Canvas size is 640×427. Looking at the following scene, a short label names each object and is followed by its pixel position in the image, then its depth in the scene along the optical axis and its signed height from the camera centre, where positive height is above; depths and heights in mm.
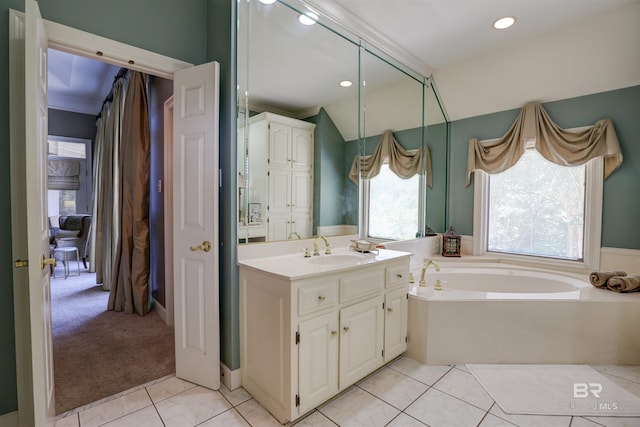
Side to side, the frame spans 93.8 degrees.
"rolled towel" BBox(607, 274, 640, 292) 2318 -612
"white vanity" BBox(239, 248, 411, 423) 1585 -727
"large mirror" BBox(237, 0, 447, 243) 2035 +699
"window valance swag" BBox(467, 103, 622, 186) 2713 +604
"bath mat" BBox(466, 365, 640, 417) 1751 -1198
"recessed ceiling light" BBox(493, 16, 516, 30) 2369 +1471
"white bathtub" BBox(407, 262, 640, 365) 2234 -950
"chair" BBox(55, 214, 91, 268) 5016 -482
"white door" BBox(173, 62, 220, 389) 1879 -135
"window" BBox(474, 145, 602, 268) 2881 -66
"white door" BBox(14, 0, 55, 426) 1198 +13
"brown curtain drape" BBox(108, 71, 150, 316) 3031 -123
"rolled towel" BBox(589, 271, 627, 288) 2451 -592
